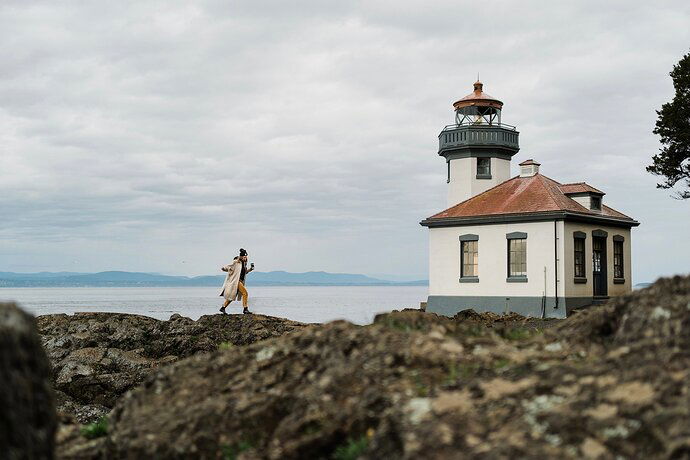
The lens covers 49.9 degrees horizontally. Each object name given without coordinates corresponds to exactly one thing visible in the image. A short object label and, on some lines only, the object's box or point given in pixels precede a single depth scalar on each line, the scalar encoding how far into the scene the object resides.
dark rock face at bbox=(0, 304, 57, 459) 3.30
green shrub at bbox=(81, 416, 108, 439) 5.41
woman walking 28.77
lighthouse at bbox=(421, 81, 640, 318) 33.25
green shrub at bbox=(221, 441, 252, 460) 4.36
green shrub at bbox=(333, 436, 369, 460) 3.94
